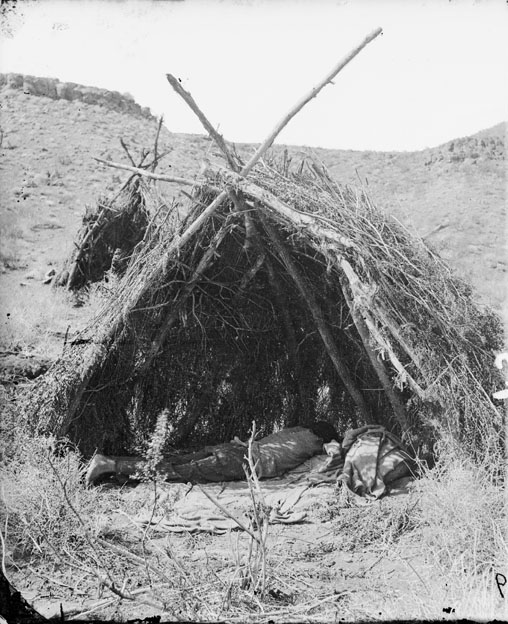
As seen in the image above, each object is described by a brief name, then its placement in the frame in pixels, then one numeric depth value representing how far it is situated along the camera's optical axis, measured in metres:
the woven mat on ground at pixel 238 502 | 4.93
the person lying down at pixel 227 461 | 6.02
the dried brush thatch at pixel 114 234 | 7.20
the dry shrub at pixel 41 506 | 4.12
